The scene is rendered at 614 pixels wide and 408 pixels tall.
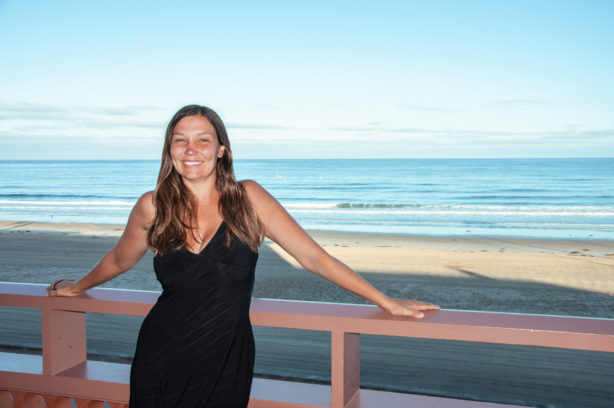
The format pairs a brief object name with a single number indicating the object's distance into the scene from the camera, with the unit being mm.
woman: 1531
